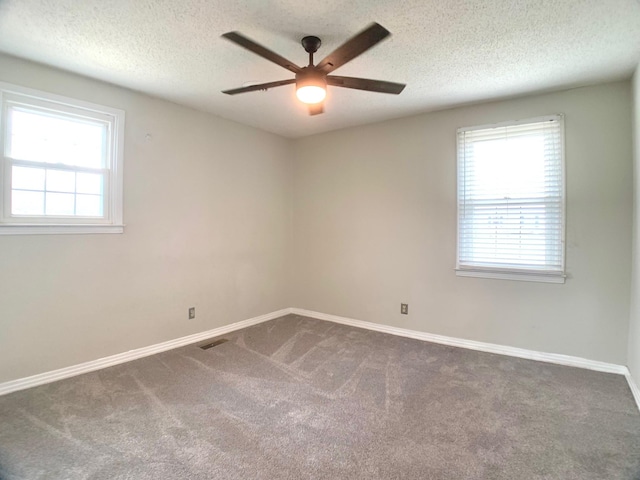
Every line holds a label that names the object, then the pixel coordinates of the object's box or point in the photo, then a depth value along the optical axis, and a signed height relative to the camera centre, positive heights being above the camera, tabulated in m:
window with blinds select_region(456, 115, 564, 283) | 2.93 +0.43
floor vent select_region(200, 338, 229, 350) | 3.28 -1.12
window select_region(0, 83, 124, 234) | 2.40 +0.58
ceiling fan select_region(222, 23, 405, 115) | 1.62 +1.03
